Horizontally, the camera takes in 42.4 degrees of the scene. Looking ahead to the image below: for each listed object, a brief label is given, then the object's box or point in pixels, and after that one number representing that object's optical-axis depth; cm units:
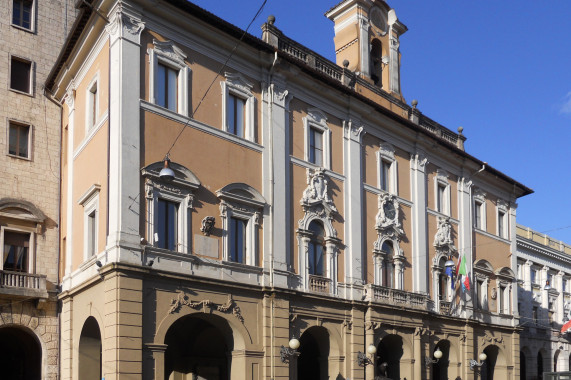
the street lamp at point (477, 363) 3490
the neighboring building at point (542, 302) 4856
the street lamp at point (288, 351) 2489
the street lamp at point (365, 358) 2820
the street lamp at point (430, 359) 3192
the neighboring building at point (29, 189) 2545
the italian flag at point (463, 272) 3356
